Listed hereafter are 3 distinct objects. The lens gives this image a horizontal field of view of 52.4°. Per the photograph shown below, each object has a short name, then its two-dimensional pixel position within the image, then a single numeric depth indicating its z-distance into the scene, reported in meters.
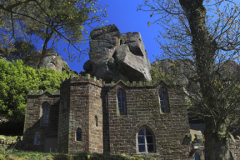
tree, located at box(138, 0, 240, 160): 10.55
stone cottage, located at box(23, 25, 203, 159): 17.77
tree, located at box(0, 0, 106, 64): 12.51
